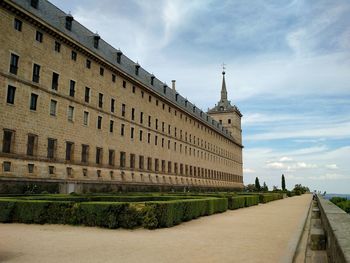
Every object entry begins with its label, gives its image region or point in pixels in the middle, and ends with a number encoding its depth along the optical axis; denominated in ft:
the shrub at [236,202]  76.13
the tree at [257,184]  326.10
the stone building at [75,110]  86.74
